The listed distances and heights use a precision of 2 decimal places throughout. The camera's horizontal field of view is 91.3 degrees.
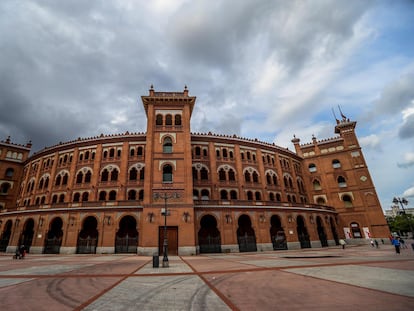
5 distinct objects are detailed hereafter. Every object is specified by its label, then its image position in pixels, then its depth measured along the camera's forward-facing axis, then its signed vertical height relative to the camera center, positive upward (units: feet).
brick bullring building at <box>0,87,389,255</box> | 82.58 +22.35
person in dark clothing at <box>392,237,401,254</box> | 59.52 -6.19
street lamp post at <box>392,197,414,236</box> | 116.26 +11.13
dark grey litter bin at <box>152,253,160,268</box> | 42.48 -4.52
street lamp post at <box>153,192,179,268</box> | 79.20 +15.28
